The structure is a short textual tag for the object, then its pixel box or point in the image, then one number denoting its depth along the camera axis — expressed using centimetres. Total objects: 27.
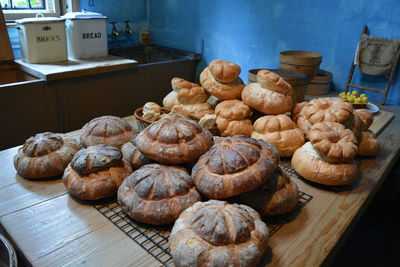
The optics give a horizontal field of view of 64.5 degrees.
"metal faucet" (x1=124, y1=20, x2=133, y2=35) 425
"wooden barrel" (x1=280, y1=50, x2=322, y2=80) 262
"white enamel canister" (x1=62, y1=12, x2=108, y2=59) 329
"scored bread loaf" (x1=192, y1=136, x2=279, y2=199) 120
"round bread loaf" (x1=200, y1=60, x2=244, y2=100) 196
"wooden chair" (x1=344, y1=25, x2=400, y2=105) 281
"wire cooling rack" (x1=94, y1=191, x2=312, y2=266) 110
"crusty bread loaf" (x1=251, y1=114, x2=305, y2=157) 175
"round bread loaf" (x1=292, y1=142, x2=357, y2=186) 152
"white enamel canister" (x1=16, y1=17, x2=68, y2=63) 301
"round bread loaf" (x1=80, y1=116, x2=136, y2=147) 161
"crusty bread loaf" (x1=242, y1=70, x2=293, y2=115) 187
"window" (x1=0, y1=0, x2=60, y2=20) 348
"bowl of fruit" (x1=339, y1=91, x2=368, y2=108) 242
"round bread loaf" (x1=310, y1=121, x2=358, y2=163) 151
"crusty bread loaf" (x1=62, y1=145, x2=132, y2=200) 133
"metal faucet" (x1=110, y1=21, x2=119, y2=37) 411
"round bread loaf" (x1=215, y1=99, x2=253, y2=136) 187
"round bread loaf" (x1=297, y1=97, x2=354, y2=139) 172
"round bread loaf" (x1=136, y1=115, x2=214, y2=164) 132
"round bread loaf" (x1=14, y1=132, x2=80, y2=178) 148
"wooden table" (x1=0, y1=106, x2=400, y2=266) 108
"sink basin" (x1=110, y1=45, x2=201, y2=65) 424
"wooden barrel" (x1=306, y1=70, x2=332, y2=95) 295
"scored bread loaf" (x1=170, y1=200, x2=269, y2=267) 96
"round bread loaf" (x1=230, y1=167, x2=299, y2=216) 126
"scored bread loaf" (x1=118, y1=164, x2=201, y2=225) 120
